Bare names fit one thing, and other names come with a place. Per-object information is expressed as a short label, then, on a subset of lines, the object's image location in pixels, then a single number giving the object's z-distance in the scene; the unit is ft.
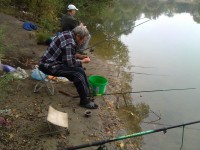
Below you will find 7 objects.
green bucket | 12.38
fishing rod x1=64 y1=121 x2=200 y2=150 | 5.31
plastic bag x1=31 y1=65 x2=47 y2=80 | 12.33
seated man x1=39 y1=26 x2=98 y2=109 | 10.54
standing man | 16.95
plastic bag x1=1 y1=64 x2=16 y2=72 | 12.84
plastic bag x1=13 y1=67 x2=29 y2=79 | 12.74
